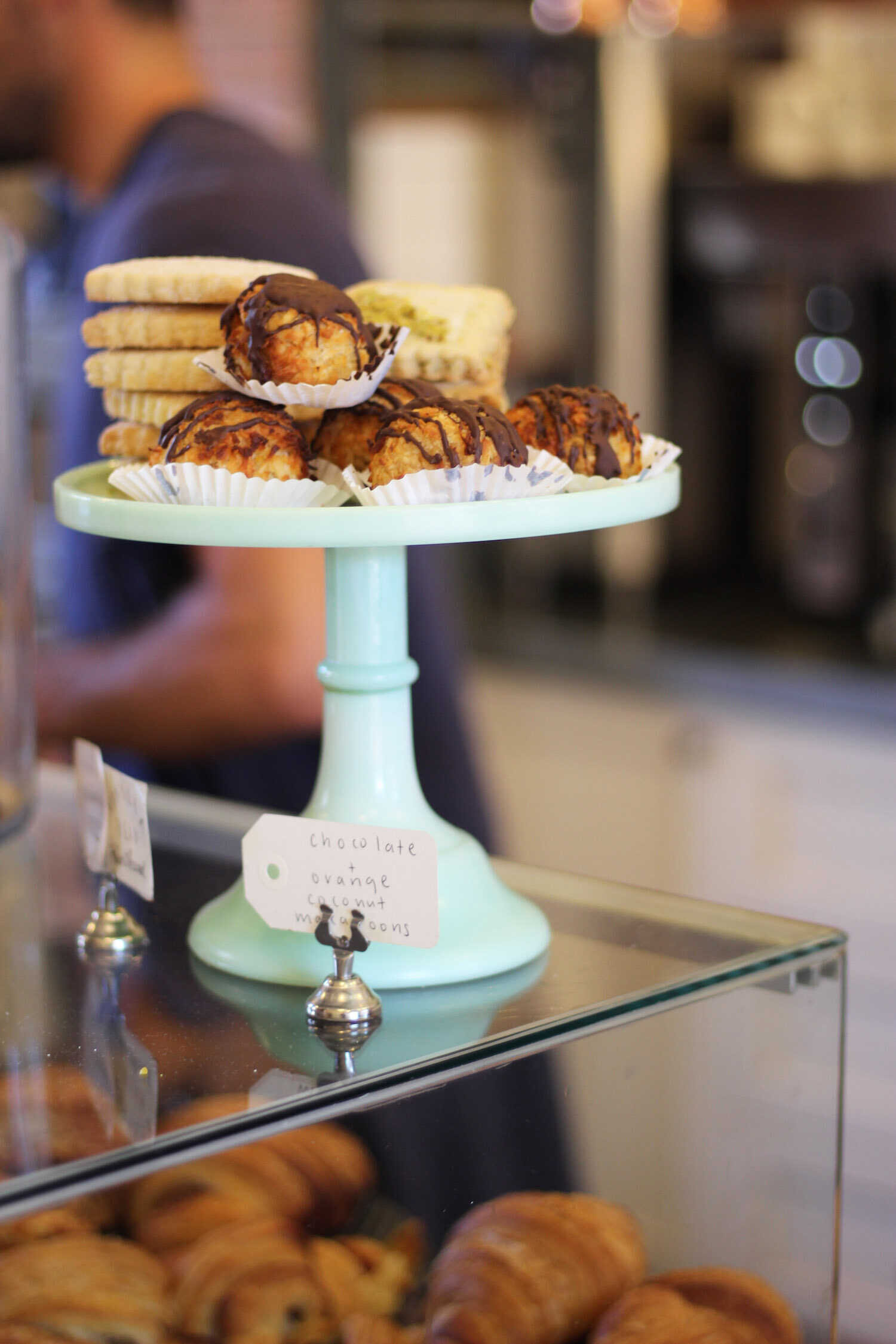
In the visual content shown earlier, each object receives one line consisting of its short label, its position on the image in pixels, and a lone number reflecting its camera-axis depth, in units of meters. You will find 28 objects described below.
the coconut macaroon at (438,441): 1.23
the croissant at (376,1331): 1.23
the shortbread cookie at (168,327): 1.35
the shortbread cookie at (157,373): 1.34
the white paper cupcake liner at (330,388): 1.26
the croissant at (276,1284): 1.21
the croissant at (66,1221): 1.14
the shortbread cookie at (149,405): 1.35
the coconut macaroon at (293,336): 1.26
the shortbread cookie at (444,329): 1.36
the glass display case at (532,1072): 1.19
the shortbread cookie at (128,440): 1.36
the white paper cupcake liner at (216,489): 1.23
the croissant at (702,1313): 1.26
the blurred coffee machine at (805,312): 4.04
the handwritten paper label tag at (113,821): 1.32
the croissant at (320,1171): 1.21
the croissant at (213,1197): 1.18
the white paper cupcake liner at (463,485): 1.22
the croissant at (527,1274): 1.24
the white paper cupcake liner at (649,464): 1.29
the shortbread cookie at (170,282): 1.34
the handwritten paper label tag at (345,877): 1.21
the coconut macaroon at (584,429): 1.30
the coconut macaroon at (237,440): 1.25
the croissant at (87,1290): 1.17
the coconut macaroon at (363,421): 1.29
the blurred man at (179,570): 1.86
